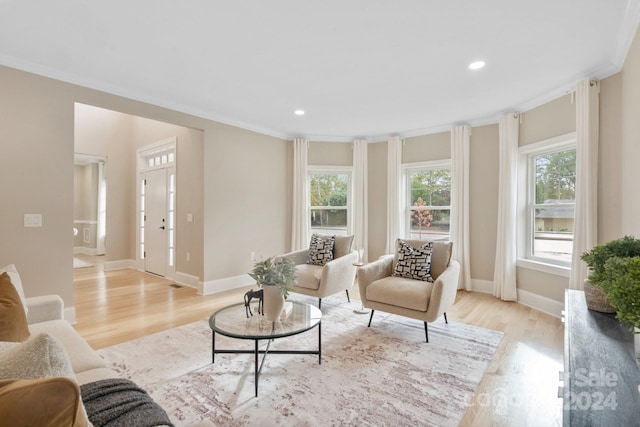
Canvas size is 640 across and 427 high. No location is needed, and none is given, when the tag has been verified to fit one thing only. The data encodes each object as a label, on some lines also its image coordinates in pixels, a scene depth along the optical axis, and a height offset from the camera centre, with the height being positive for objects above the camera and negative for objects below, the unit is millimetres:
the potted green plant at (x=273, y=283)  2377 -547
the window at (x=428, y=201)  5172 +180
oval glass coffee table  2150 -838
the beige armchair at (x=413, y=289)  2850 -744
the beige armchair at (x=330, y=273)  3660 -743
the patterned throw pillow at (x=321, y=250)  4176 -521
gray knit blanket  1083 -725
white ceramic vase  2371 -690
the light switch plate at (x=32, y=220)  3026 -76
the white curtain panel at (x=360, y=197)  5688 +275
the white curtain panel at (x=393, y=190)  5441 +383
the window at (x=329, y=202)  5938 +191
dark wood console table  995 -637
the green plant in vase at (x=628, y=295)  996 -277
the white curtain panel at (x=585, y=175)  3107 +376
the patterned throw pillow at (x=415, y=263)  3320 -549
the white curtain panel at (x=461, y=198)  4746 +211
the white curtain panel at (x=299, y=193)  5688 +347
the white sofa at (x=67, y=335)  1506 -739
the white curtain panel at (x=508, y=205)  4129 +94
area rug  1904 -1218
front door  5500 -193
